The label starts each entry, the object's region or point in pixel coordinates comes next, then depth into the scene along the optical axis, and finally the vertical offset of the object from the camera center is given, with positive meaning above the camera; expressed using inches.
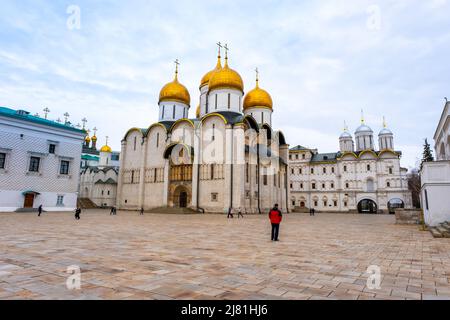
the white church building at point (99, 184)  1915.6 +111.5
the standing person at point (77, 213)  744.8 -34.2
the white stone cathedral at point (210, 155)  1208.8 +220.8
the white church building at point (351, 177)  1790.1 +173.1
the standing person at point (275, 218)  371.9 -20.7
